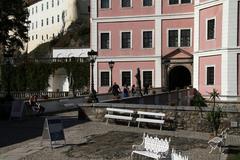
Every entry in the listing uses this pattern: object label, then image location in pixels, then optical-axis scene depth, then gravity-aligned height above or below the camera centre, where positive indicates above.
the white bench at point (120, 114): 21.40 -1.65
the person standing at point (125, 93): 38.66 -1.27
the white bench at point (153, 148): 11.59 -1.76
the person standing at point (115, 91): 37.44 -1.09
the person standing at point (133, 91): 42.08 -1.24
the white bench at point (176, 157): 9.11 -1.51
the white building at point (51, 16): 99.75 +12.49
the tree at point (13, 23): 38.34 +4.12
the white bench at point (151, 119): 20.47 -1.74
